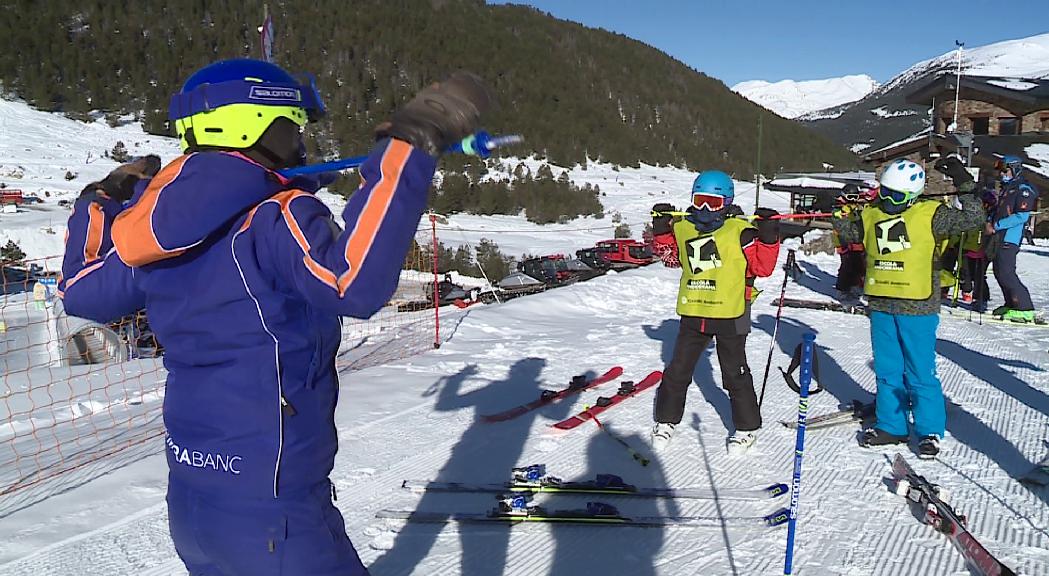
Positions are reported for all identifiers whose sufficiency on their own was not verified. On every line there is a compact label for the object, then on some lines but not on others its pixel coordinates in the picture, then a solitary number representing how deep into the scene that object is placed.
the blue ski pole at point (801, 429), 2.92
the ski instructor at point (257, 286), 1.30
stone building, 22.09
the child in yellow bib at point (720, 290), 4.56
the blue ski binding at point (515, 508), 3.67
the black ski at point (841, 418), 5.15
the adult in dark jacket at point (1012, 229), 8.50
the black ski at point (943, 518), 3.02
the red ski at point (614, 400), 5.24
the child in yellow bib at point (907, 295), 4.41
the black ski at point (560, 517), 3.60
